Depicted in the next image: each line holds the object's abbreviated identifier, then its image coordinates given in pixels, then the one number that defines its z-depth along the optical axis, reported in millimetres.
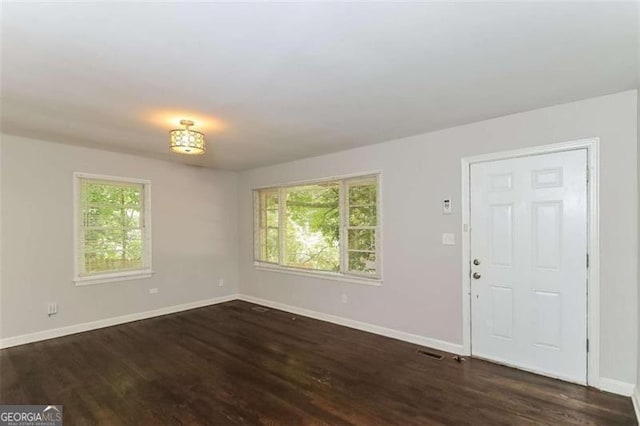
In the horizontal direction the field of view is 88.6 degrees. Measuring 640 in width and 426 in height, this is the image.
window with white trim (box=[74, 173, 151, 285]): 4518
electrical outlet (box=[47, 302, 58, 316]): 4172
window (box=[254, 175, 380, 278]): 4520
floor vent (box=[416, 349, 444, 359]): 3504
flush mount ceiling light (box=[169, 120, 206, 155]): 3225
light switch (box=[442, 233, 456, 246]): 3643
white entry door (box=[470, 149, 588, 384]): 2920
